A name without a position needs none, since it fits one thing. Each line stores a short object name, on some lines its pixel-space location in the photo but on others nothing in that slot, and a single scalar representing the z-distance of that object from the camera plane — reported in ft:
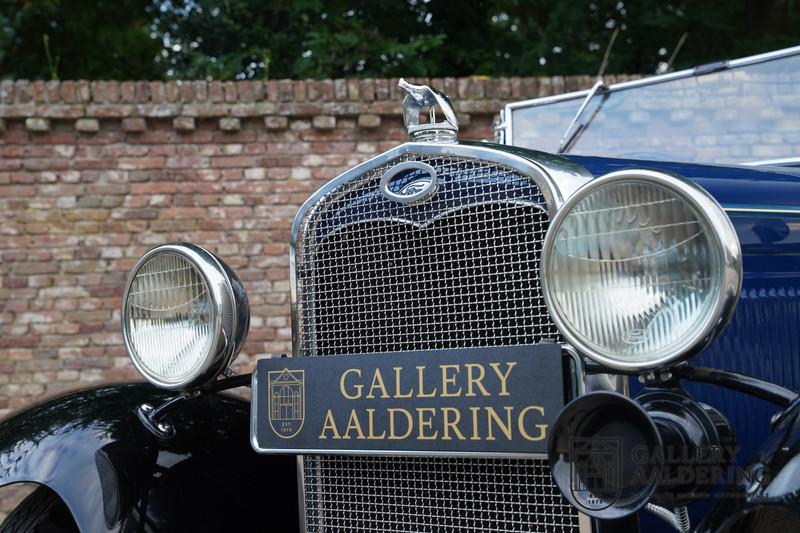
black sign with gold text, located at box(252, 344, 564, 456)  5.18
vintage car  4.58
